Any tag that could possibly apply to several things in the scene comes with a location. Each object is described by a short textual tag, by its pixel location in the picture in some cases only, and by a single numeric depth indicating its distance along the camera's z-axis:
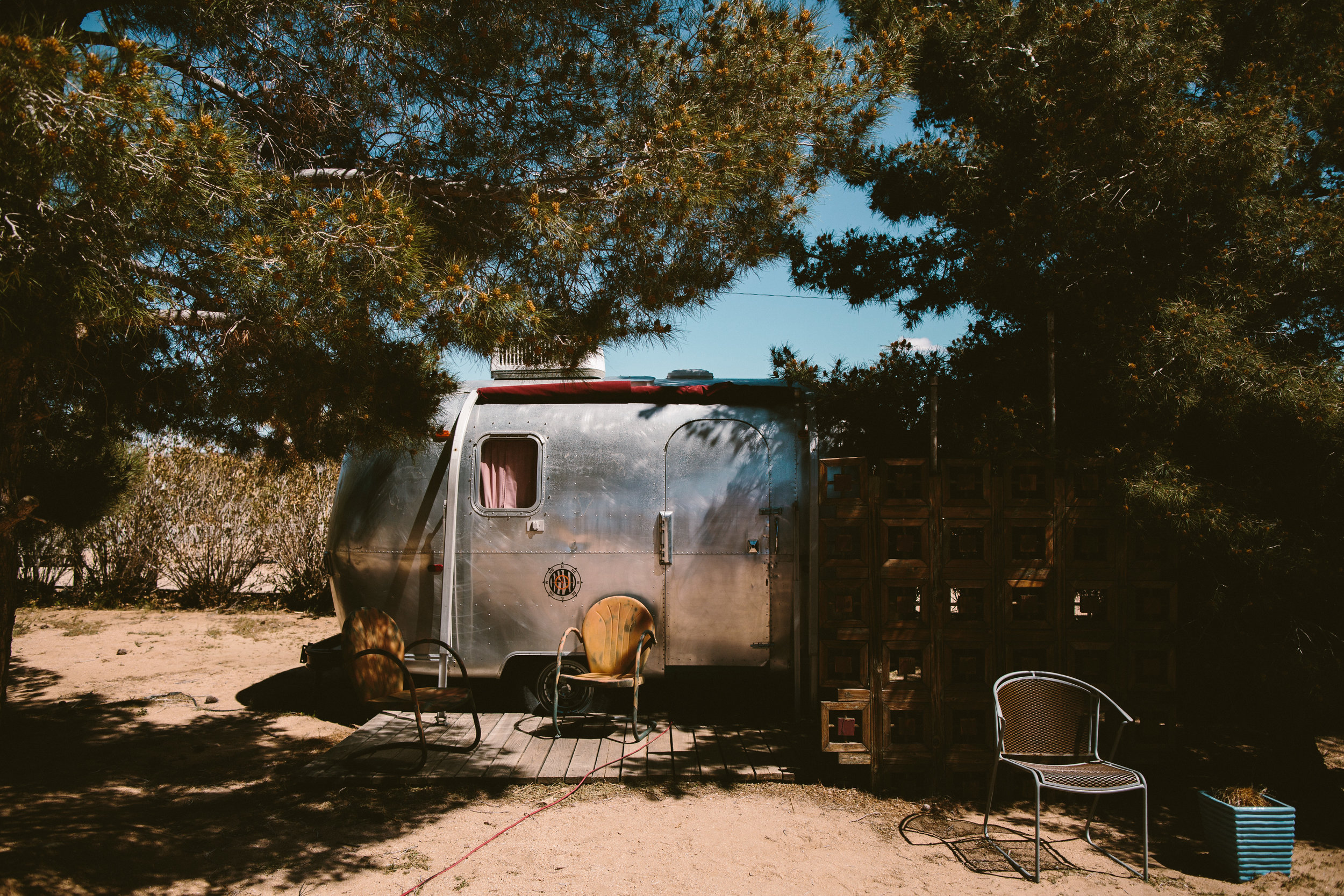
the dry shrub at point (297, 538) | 11.33
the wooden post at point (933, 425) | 4.62
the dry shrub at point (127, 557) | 11.15
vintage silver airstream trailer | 6.00
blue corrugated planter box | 3.73
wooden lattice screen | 4.58
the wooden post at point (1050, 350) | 4.62
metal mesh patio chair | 4.20
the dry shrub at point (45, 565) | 10.91
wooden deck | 5.00
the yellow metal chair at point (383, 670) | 5.15
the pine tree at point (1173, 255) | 4.03
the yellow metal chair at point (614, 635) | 5.88
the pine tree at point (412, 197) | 3.13
